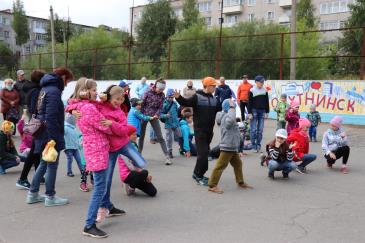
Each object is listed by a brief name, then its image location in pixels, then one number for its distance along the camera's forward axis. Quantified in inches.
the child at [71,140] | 285.3
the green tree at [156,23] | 2140.7
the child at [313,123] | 481.7
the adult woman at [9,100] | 445.1
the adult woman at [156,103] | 338.6
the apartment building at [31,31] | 3521.2
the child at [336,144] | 320.5
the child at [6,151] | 306.0
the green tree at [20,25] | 2647.6
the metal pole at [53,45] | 1379.9
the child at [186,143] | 380.0
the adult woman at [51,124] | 209.9
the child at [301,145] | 308.0
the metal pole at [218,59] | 779.0
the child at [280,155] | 284.4
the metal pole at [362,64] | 618.1
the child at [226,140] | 254.8
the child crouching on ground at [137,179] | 240.1
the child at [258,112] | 399.2
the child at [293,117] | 422.6
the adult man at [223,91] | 593.4
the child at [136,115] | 331.0
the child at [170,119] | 359.3
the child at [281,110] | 446.9
